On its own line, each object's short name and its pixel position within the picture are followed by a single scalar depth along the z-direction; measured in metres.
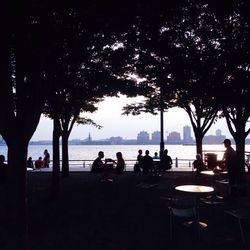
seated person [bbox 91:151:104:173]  16.94
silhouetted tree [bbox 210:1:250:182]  11.98
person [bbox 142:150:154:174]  19.28
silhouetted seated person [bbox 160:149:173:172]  19.81
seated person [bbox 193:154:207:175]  17.79
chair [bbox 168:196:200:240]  8.45
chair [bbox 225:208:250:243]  8.08
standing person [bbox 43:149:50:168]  31.26
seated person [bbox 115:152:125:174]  17.31
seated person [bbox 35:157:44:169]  28.66
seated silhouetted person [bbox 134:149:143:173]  21.50
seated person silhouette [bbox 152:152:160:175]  19.28
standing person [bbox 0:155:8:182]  14.46
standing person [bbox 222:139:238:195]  12.67
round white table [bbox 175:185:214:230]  9.20
